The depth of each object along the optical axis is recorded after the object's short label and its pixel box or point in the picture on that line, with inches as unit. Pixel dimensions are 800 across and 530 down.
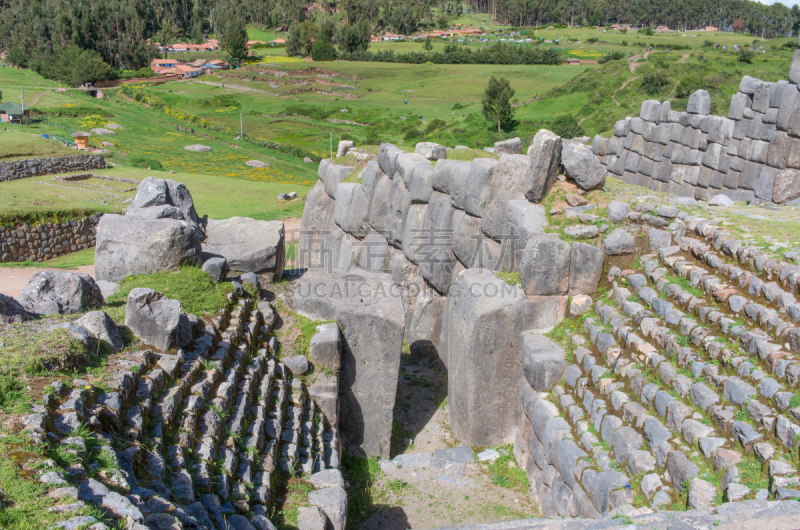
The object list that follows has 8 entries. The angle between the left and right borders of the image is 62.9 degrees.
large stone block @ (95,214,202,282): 355.6
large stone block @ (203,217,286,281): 437.1
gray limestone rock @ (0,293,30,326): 265.6
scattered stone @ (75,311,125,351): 256.7
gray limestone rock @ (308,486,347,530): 258.5
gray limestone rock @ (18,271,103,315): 294.8
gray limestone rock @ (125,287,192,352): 273.3
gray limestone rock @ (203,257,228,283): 375.2
